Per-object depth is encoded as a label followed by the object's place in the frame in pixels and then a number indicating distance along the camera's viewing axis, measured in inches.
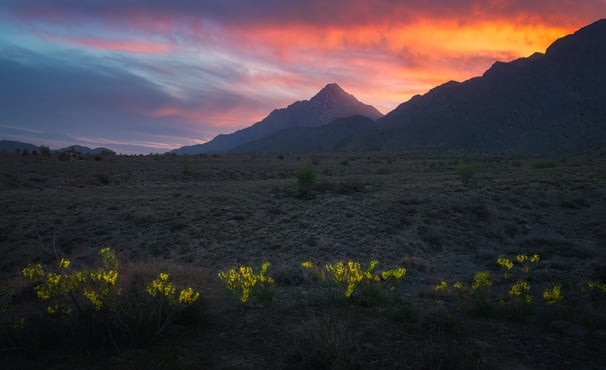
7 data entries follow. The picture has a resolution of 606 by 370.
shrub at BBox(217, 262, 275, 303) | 248.5
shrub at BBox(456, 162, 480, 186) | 1086.0
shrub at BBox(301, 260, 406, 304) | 259.6
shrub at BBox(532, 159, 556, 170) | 1722.4
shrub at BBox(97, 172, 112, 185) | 1220.2
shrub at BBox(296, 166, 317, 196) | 959.0
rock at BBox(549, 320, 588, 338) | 217.5
